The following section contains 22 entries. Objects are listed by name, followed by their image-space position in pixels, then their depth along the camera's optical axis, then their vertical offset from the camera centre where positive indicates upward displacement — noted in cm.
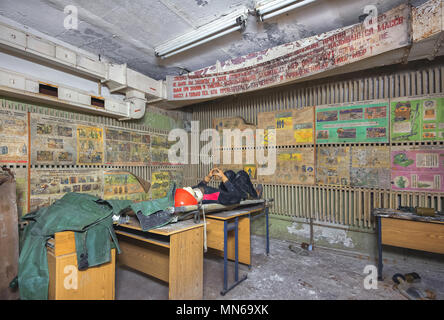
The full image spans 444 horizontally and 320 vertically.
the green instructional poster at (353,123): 391 +66
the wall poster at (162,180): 517 -46
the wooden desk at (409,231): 284 -94
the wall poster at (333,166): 418 -12
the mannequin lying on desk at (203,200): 249 -54
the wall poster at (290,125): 453 +73
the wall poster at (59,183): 332 -34
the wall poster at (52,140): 333 +33
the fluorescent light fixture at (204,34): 311 +188
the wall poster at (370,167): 388 -13
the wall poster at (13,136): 303 +35
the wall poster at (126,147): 429 +28
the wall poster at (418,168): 352 -14
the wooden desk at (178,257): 229 -107
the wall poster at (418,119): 353 +63
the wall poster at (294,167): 450 -15
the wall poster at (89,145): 384 +28
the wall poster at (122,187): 423 -50
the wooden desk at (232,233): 290 -100
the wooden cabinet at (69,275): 199 -103
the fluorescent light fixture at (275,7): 279 +190
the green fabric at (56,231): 210 -74
